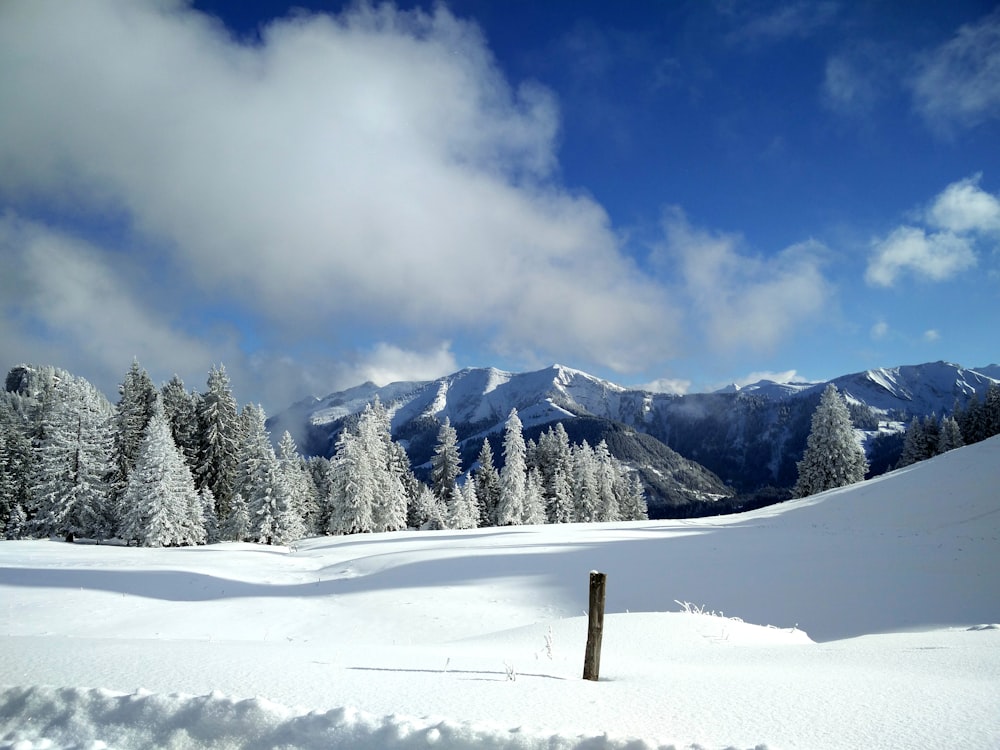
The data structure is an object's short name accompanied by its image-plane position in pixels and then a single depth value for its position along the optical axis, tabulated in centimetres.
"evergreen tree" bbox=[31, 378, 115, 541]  3234
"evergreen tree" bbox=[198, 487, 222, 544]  3869
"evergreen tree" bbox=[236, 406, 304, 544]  3728
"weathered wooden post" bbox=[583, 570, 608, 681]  494
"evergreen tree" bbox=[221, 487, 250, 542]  3741
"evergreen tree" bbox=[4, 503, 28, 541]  3366
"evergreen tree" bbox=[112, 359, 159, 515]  3766
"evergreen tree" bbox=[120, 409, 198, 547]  3128
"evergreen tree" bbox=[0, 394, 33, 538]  3828
